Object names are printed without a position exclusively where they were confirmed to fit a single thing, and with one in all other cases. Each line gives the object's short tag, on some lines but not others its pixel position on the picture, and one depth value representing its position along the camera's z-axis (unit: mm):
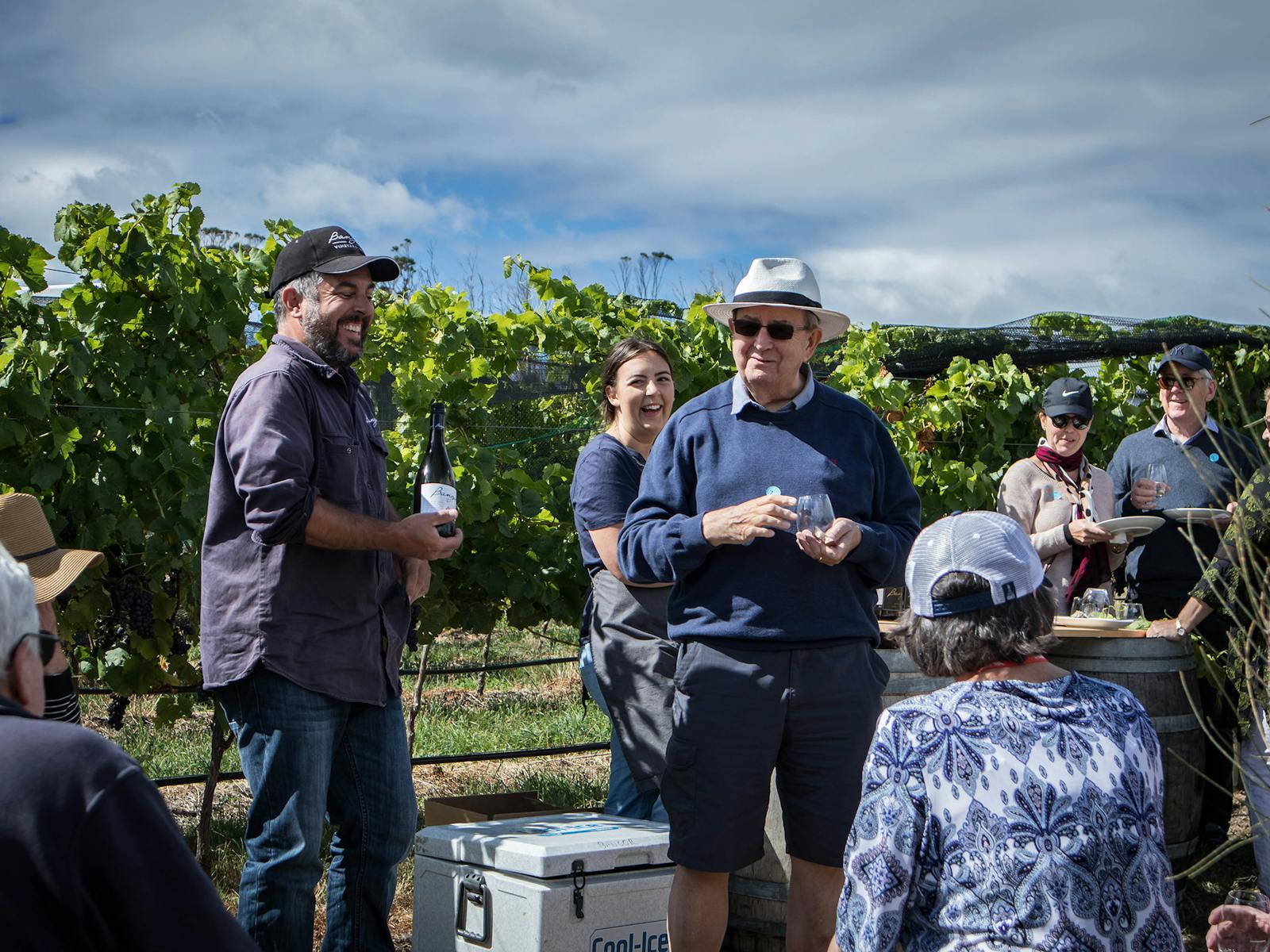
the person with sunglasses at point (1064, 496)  4766
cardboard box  3543
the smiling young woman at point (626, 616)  3426
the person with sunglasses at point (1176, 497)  4715
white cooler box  2875
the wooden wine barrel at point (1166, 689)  3945
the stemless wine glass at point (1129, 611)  4223
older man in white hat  2750
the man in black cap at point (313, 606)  2650
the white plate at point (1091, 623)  3916
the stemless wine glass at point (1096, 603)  4312
